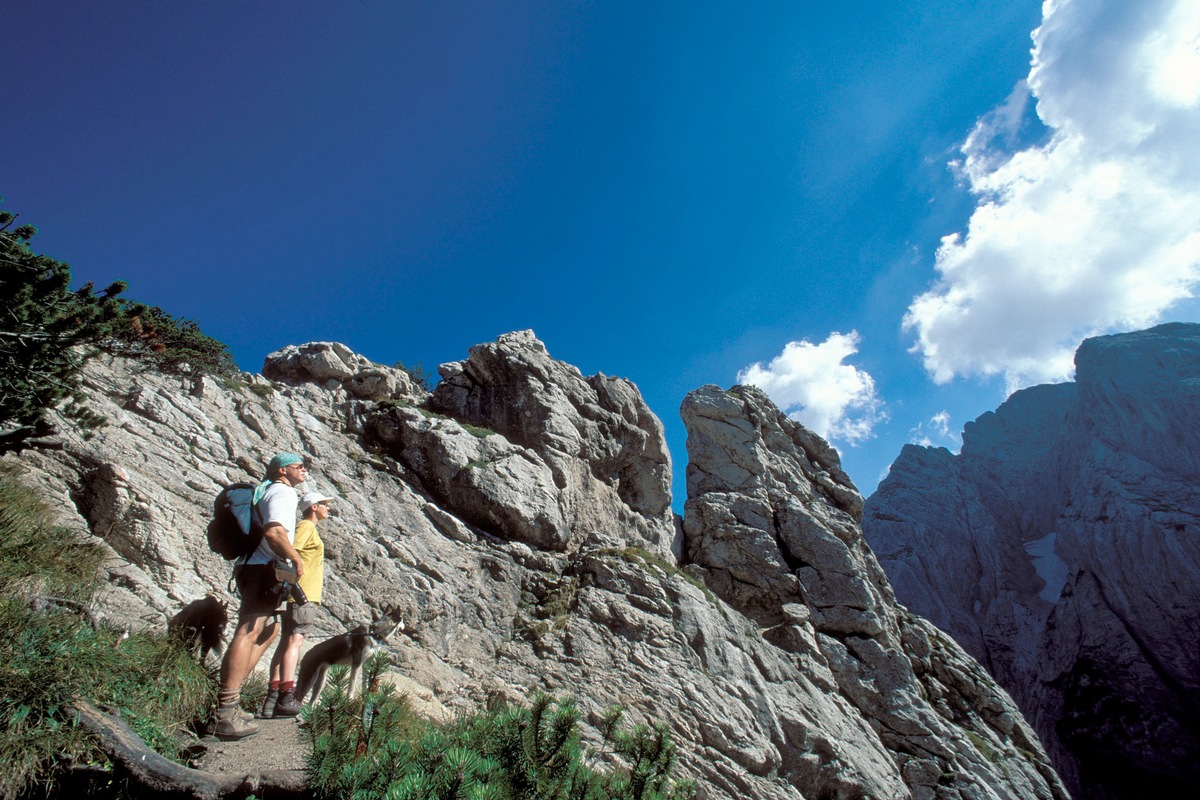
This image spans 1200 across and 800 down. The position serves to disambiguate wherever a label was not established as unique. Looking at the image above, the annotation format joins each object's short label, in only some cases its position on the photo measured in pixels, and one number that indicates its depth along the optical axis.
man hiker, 5.08
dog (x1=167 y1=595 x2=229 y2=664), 5.85
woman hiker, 5.62
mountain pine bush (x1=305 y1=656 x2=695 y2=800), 3.03
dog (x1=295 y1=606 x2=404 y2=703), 6.52
